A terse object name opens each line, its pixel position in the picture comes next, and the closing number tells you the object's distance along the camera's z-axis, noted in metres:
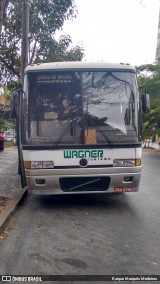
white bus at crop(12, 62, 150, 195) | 6.76
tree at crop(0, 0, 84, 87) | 11.75
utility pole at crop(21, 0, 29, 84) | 9.84
